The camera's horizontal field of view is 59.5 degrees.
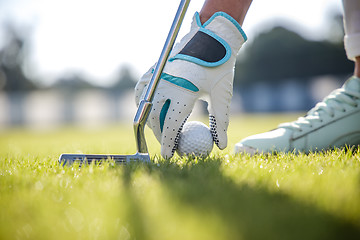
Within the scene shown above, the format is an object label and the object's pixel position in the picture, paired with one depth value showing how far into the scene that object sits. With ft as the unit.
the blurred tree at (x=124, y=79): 191.00
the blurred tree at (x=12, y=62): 130.11
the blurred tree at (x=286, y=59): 119.03
